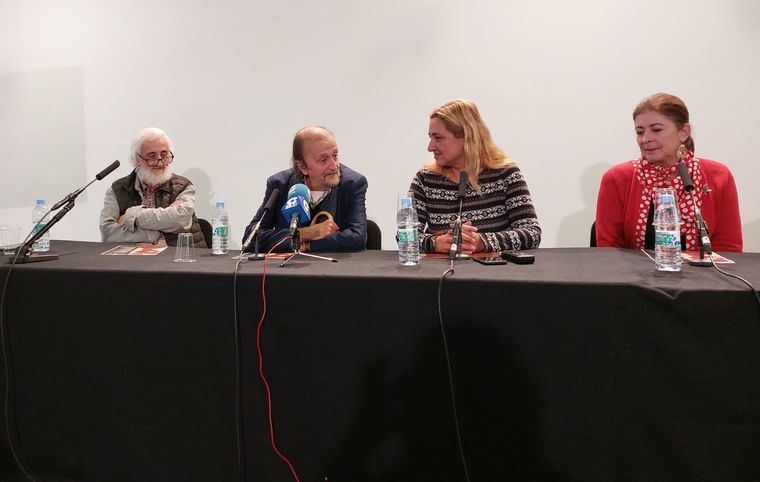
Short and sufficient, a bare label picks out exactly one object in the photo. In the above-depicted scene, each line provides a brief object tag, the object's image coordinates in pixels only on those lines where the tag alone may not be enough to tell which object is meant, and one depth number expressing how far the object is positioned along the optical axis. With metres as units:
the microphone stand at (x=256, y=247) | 1.70
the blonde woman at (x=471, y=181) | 2.10
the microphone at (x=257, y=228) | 1.69
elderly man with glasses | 2.61
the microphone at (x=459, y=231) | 1.66
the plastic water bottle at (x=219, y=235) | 1.98
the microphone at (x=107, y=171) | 1.86
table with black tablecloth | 1.15
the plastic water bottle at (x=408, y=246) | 1.59
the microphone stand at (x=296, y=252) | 1.65
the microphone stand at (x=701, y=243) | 1.42
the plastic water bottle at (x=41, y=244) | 1.95
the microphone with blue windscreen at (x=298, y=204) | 1.72
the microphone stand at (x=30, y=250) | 1.73
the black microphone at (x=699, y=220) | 1.40
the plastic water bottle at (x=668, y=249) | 1.36
